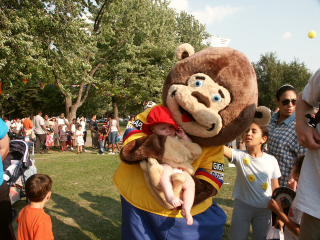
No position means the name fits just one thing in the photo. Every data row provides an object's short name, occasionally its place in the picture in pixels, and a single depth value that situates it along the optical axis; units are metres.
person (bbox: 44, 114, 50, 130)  12.38
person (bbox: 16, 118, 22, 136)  17.04
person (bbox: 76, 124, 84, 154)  11.03
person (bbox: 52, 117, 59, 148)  12.56
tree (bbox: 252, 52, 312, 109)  32.06
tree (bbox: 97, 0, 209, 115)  18.38
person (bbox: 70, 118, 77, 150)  12.01
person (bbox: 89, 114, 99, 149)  11.88
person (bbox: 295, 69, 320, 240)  1.41
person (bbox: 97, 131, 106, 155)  10.47
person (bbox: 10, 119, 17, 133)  17.05
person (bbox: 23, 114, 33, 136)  11.56
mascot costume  1.80
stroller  4.43
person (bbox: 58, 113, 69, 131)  12.00
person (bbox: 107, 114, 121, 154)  10.69
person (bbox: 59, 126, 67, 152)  11.64
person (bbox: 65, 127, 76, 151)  11.90
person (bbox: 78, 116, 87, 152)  12.15
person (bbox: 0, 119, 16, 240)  2.50
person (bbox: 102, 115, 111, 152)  11.18
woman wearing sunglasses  2.98
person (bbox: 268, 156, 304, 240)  2.12
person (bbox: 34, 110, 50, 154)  10.68
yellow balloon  7.24
